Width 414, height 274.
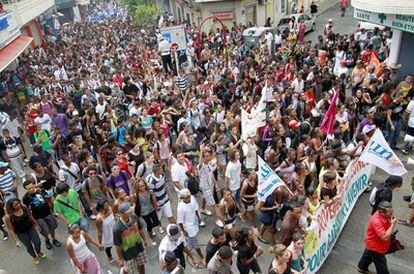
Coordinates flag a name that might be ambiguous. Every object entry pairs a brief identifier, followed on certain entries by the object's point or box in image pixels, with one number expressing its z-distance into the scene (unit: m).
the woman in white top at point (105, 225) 6.17
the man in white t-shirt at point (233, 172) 7.08
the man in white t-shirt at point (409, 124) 8.84
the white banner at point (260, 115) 8.91
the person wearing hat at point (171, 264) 4.90
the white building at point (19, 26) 17.55
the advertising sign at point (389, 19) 11.17
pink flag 8.27
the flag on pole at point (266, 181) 6.16
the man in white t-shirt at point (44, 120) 10.25
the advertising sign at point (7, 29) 17.53
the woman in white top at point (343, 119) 8.81
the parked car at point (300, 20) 23.92
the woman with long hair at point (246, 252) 5.19
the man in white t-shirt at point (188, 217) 6.06
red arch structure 17.71
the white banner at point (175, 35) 16.33
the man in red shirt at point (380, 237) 5.29
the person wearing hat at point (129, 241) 5.63
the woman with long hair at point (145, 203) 6.57
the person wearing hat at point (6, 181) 7.79
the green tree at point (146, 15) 34.97
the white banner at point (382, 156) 6.65
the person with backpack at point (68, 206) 6.55
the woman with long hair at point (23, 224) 6.43
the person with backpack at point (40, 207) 6.78
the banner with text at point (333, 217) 5.68
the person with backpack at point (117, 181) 7.09
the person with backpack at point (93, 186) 7.16
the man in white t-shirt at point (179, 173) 7.16
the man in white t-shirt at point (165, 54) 16.84
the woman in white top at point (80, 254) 5.55
